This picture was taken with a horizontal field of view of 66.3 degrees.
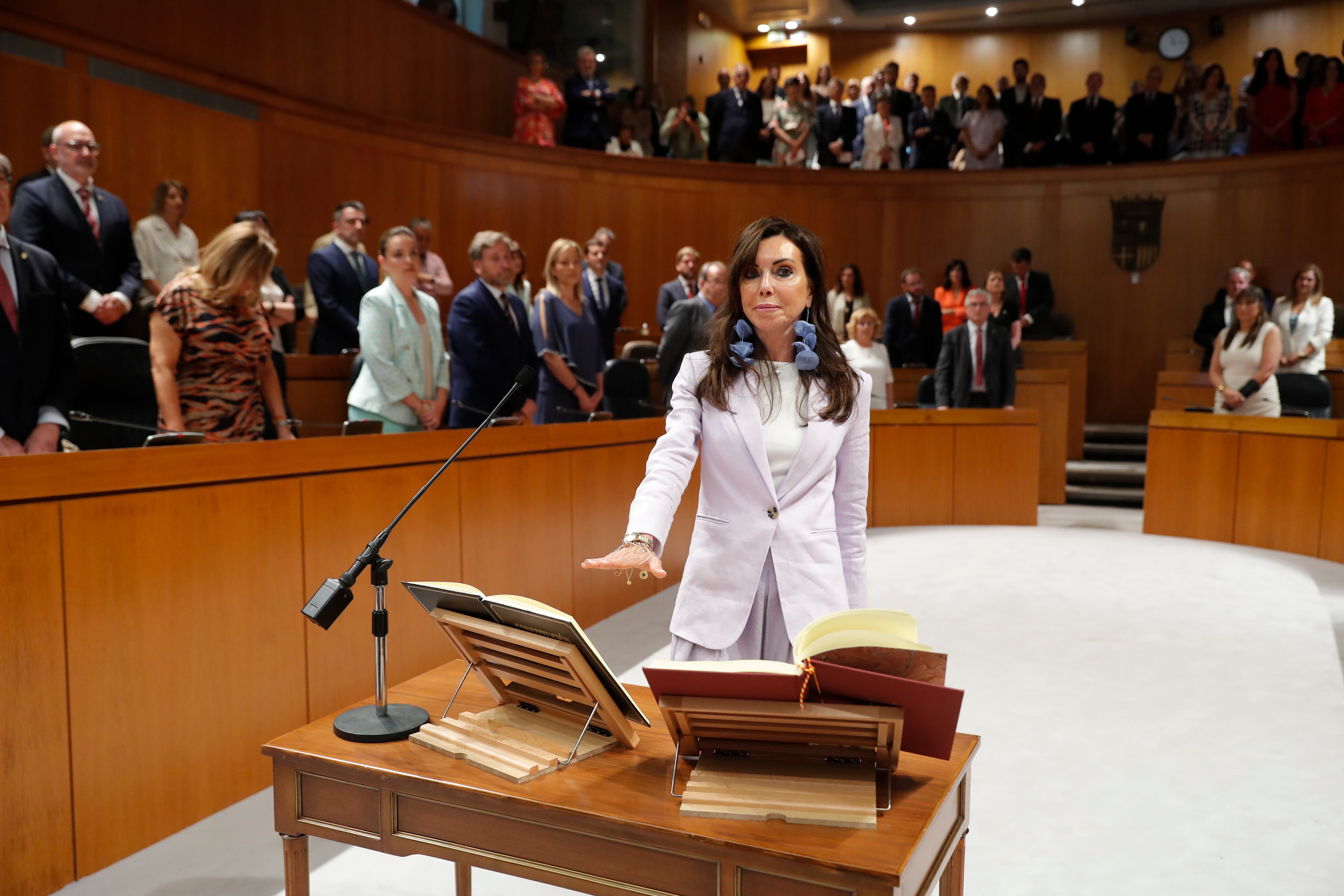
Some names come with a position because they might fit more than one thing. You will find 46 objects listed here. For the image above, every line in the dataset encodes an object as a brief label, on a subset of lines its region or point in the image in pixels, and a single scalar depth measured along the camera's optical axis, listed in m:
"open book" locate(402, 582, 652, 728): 1.25
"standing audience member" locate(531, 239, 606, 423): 4.65
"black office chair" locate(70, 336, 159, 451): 3.28
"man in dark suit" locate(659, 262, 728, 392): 4.88
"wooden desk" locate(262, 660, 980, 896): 1.12
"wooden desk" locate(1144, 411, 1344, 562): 5.62
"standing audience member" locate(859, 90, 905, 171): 10.34
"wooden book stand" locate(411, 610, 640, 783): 1.32
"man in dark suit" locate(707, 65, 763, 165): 9.94
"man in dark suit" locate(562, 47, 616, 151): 9.05
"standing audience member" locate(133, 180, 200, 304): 4.92
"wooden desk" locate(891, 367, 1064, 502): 7.49
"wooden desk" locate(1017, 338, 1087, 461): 8.46
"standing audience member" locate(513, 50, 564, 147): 8.59
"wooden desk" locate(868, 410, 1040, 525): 6.55
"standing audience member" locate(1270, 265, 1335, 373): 6.88
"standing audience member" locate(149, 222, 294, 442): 2.83
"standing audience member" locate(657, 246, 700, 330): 6.70
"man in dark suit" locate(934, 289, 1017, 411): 6.68
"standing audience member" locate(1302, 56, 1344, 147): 8.99
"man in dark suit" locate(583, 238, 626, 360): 6.35
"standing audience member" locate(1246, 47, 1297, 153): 9.26
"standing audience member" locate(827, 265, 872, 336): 8.14
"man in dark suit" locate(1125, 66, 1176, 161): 9.70
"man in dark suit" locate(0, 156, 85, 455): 2.56
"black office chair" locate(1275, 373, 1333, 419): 6.24
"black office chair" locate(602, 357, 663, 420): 5.22
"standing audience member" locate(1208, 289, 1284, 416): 6.11
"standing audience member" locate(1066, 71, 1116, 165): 9.98
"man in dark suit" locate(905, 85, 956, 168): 10.30
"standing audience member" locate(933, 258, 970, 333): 8.62
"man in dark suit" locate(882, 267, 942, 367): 8.16
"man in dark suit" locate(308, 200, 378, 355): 5.08
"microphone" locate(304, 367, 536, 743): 1.44
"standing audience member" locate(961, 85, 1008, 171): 10.19
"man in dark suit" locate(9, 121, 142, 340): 4.12
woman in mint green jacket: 3.71
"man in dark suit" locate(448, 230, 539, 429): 4.15
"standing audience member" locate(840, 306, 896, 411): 6.64
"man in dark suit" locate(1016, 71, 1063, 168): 10.07
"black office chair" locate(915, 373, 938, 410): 7.24
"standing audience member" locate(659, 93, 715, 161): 9.98
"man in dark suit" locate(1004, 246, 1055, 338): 9.27
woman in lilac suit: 1.66
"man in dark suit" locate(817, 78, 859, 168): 10.24
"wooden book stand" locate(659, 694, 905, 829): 1.16
